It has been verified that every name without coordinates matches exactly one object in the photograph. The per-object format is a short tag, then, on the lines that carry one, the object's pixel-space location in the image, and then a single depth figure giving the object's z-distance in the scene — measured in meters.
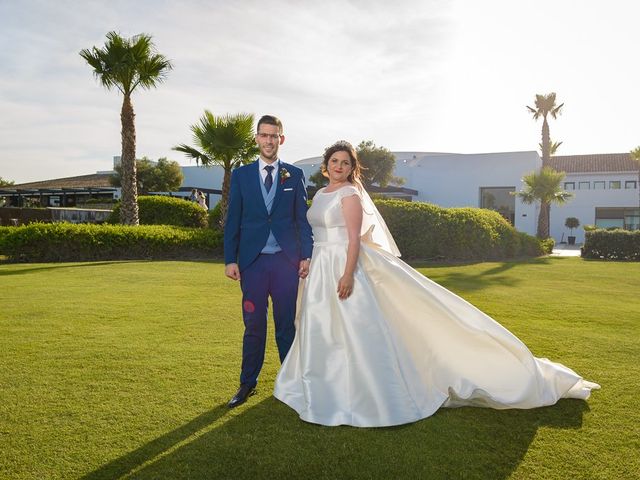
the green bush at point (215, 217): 20.66
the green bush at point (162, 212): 20.44
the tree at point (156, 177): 41.72
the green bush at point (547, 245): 23.62
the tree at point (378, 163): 38.41
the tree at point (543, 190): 28.17
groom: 3.94
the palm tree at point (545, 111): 34.06
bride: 3.63
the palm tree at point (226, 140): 20.00
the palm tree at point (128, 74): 16.84
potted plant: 39.56
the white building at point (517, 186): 38.19
